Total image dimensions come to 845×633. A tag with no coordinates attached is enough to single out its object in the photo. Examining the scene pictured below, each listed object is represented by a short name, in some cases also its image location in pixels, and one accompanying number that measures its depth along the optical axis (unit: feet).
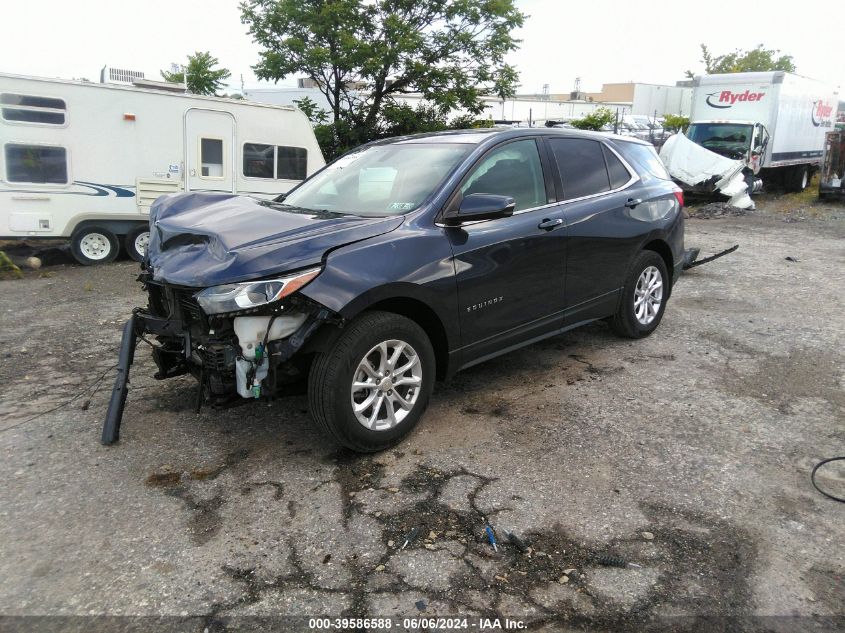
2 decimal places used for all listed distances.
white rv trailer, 29.35
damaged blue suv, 10.85
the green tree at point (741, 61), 154.30
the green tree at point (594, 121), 58.06
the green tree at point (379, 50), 44.60
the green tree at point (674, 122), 104.01
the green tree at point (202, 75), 60.44
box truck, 61.57
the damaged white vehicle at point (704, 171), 57.26
